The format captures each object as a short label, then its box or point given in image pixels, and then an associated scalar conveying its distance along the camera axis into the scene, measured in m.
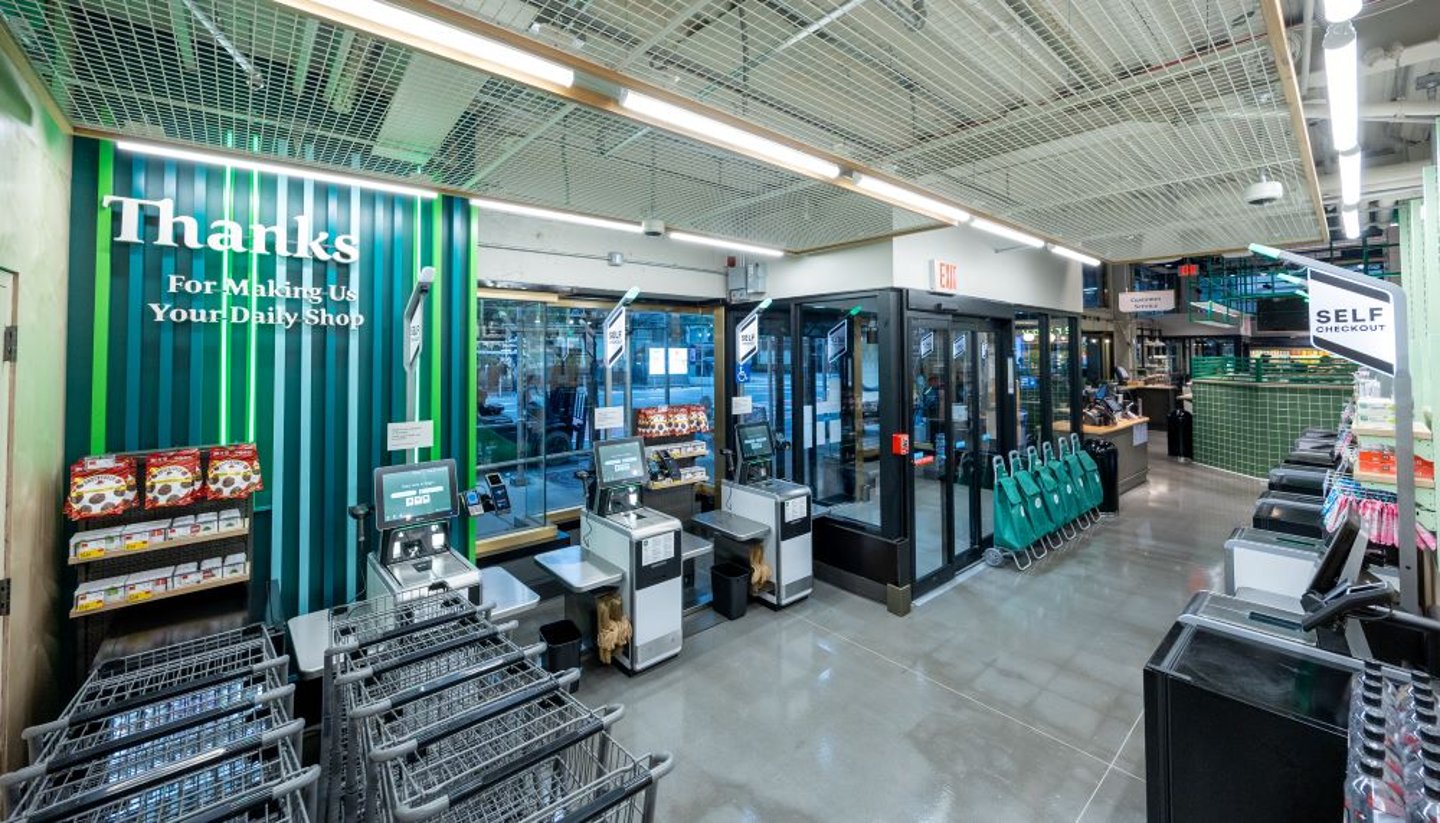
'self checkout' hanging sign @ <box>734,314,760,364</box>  5.63
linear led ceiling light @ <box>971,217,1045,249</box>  4.43
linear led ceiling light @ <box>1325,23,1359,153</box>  2.02
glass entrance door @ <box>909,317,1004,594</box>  5.49
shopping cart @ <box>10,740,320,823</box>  1.31
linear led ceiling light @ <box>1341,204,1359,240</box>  5.41
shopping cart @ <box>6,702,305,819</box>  1.40
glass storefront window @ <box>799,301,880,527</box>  5.96
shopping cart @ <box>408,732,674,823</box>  1.30
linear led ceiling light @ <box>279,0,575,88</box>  1.78
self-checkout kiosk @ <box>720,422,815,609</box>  4.79
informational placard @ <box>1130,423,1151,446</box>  9.07
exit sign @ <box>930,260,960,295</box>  5.21
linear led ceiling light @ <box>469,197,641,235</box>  3.99
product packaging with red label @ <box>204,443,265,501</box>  2.81
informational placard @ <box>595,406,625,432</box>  4.71
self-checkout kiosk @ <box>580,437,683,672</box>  3.79
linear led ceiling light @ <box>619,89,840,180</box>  2.41
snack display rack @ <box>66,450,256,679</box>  2.50
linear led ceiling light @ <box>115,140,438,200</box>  2.88
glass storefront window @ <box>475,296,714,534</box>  6.24
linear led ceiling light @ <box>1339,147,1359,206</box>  3.59
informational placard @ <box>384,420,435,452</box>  3.60
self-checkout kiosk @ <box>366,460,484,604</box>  3.13
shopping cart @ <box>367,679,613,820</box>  1.33
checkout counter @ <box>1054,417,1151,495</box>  8.14
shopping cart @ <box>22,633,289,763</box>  1.78
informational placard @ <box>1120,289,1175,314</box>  9.79
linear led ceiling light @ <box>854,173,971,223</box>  3.43
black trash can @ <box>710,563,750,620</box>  4.64
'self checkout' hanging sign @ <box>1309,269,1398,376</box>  1.95
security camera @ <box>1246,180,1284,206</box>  3.97
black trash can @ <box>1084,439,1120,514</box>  7.55
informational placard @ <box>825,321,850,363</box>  6.07
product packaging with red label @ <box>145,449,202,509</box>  2.65
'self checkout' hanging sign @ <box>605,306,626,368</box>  4.91
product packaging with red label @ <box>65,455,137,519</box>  2.49
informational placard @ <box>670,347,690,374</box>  7.07
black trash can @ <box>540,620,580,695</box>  3.59
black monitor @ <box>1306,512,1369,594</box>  1.86
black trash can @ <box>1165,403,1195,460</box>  11.52
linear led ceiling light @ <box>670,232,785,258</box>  5.08
